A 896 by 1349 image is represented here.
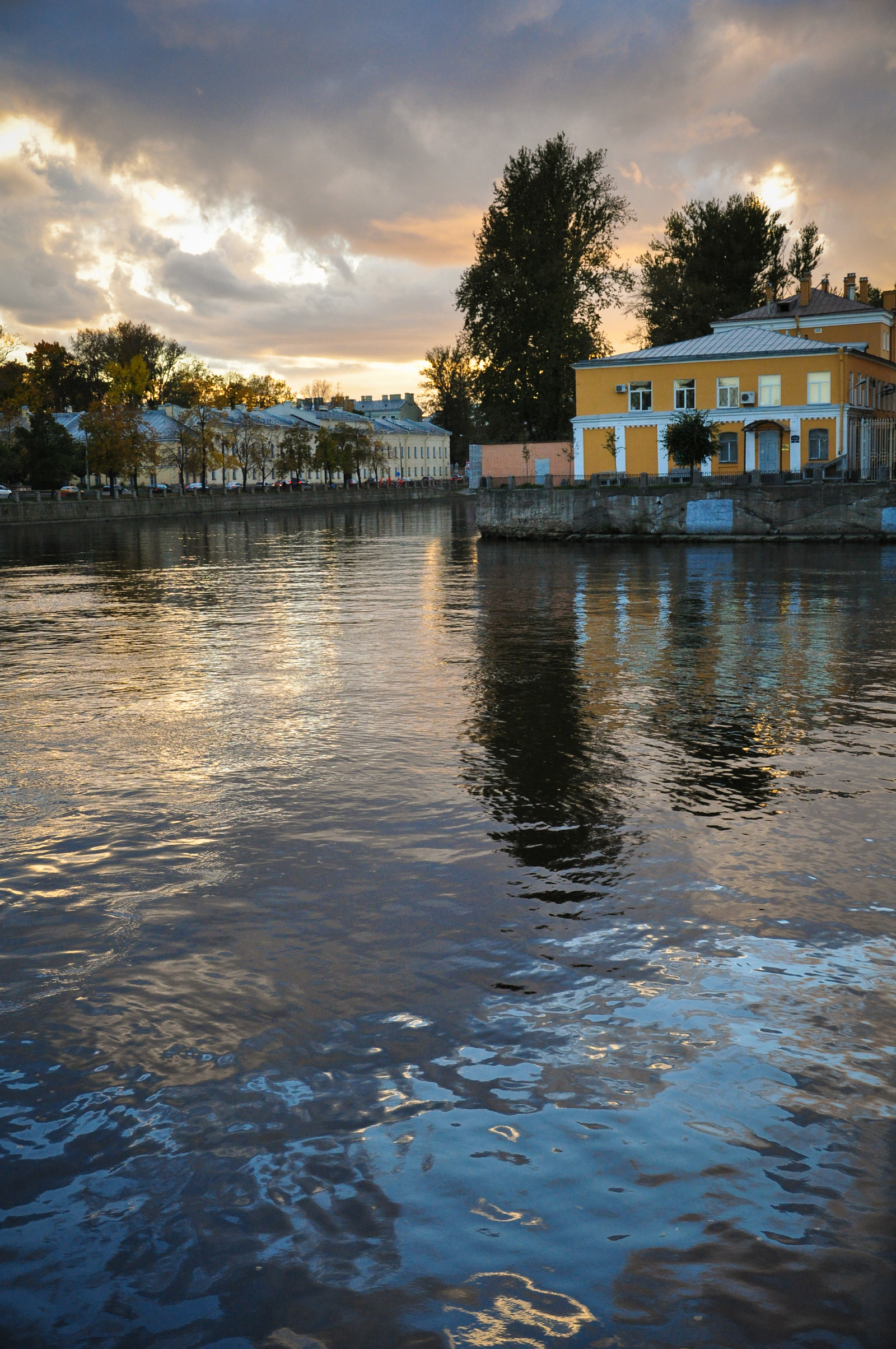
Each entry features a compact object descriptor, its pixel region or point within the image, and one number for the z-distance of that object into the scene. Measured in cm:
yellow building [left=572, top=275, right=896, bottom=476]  5100
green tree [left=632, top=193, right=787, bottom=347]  7231
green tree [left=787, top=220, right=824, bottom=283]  7781
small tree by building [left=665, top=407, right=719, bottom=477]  4256
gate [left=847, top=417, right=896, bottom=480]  4312
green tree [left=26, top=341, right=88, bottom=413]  10806
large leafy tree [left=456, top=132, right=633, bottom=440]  6384
